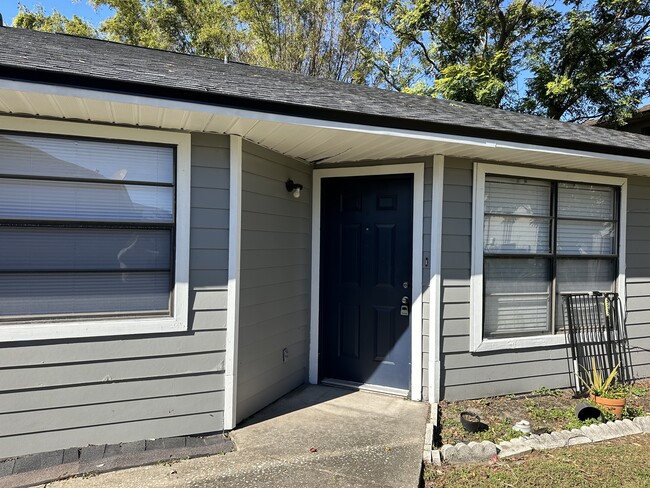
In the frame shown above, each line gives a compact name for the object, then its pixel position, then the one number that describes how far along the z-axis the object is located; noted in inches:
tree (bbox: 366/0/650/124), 431.5
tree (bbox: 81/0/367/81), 538.3
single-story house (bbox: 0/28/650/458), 104.5
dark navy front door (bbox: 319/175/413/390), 155.0
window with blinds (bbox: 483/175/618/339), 157.5
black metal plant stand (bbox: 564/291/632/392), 167.9
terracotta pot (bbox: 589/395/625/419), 140.6
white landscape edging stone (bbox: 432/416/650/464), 111.0
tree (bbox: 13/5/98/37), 604.7
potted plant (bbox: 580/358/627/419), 141.1
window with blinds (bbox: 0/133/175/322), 104.2
